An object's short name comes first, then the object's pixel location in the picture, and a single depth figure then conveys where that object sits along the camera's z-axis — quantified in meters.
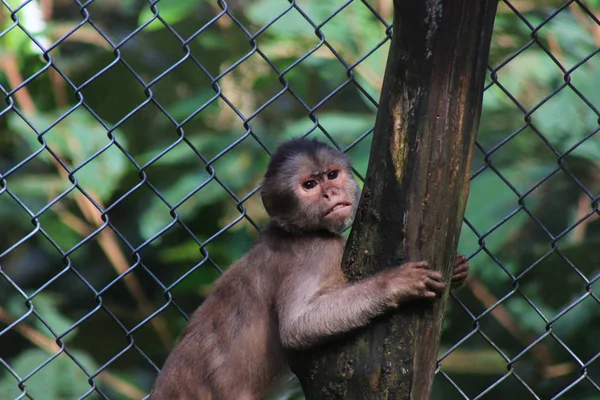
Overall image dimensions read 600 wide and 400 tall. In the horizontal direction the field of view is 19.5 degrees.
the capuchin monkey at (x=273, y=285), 7.46
